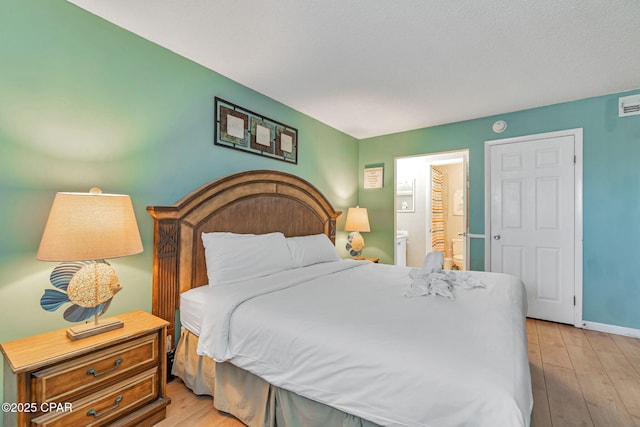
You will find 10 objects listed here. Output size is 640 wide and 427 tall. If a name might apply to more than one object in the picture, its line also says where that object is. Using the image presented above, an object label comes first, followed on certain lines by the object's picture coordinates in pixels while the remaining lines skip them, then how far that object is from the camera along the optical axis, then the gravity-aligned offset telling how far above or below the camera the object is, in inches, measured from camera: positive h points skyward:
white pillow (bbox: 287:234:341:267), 109.3 -14.7
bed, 40.7 -21.1
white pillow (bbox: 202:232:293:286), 84.1 -13.6
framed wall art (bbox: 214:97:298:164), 102.3 +31.4
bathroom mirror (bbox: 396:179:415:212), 213.0 +12.9
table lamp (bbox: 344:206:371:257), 160.9 -7.0
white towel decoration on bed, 73.3 -18.2
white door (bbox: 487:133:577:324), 126.6 -2.1
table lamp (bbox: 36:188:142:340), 53.9 -7.1
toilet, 221.5 -30.3
